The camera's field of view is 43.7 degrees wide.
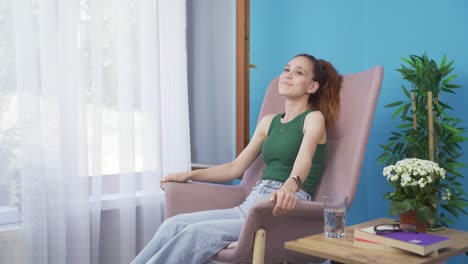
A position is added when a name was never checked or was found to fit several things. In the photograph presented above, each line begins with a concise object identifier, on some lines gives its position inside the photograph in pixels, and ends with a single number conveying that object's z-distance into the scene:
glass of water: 1.79
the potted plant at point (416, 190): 1.81
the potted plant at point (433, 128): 2.08
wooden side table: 1.55
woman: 1.93
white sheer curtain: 2.42
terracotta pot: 1.84
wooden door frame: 2.88
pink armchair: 1.83
